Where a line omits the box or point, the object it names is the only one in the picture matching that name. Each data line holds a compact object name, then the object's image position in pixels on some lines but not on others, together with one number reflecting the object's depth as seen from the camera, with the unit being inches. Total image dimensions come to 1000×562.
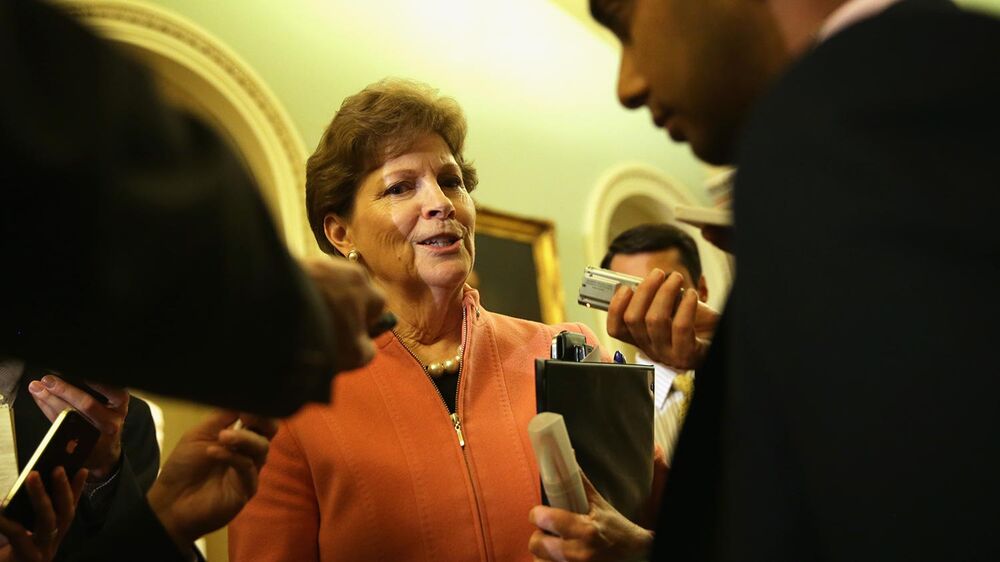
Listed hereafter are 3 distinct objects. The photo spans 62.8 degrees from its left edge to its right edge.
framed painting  187.6
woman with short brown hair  55.1
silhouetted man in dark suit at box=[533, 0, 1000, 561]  21.8
